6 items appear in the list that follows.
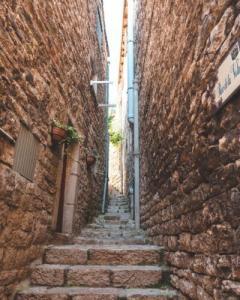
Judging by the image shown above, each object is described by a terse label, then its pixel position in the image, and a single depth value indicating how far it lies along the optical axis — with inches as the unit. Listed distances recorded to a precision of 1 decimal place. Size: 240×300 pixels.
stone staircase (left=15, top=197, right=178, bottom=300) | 96.0
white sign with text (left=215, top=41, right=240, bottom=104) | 53.8
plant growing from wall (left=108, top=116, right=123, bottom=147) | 470.9
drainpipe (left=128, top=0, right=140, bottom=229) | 214.2
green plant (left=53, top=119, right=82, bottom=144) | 143.6
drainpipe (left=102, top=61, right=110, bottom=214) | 302.3
